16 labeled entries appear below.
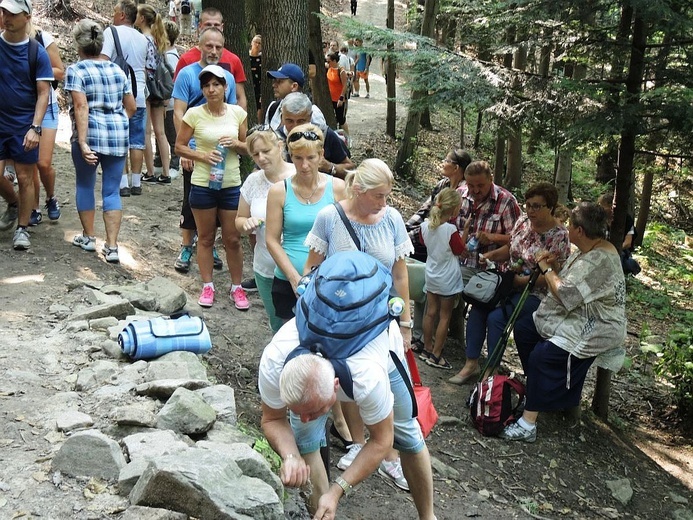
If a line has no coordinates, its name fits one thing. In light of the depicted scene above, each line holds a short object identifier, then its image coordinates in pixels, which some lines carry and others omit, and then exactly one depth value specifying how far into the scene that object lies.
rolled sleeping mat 4.70
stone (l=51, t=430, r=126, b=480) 3.33
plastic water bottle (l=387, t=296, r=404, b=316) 3.53
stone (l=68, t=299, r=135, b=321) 5.35
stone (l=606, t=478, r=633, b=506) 5.68
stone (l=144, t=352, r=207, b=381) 4.43
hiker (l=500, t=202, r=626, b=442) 5.63
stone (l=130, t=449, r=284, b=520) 3.01
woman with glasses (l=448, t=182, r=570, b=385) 6.09
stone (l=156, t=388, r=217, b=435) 3.82
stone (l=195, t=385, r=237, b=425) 4.14
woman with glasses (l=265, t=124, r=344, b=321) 4.52
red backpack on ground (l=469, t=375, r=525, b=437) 6.05
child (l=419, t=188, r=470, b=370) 6.58
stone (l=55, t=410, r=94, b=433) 3.75
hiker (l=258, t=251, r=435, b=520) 2.95
